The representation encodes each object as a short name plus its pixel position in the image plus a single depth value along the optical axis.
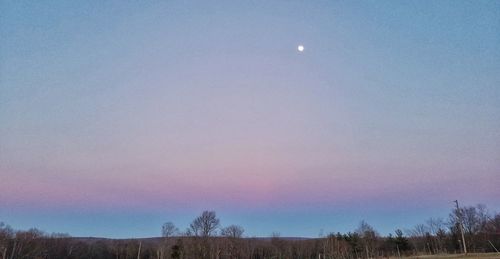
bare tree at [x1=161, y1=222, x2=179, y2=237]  102.34
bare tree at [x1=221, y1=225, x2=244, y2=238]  103.44
